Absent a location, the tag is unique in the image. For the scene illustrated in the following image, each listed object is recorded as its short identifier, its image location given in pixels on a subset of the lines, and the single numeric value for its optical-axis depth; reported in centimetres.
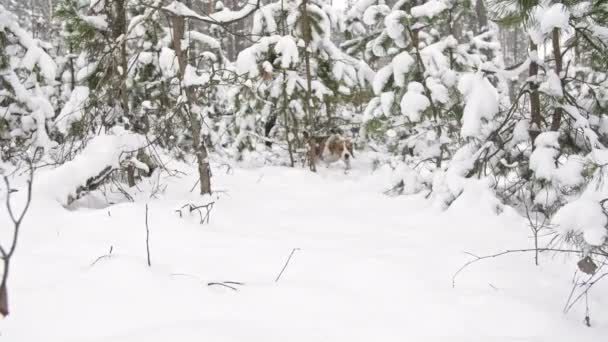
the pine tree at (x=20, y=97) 771
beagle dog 1144
